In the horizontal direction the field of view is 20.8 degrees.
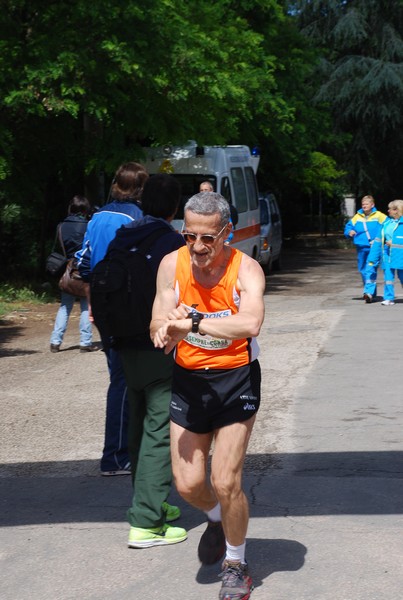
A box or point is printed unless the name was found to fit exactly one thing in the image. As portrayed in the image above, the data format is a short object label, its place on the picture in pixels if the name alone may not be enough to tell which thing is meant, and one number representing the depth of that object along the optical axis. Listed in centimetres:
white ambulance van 1955
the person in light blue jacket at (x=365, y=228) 1773
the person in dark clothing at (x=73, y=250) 1216
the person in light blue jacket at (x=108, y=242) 635
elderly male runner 443
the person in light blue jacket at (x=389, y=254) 1666
